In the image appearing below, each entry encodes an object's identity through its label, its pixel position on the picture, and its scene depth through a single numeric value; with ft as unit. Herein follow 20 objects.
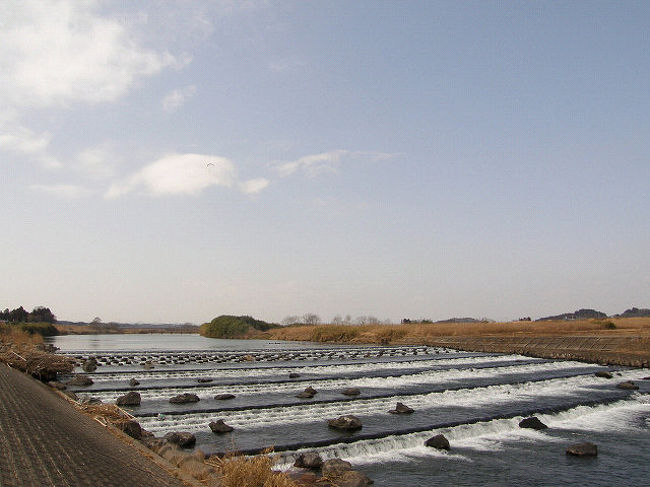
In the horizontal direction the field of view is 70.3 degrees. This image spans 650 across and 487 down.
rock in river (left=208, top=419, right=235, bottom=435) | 59.88
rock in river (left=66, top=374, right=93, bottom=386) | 97.81
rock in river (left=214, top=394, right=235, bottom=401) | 83.61
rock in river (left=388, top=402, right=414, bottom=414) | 72.33
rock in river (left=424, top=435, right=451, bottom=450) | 55.26
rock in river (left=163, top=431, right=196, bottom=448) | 52.21
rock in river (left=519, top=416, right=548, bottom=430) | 66.59
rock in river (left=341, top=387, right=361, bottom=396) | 88.28
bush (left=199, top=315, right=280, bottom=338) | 415.44
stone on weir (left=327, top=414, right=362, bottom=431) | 61.26
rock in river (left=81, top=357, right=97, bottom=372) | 124.35
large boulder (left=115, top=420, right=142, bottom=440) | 48.57
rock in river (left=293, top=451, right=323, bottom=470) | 45.74
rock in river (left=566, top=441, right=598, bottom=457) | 54.29
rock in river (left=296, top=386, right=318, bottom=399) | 85.81
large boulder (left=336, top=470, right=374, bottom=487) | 40.22
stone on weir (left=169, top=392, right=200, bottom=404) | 80.07
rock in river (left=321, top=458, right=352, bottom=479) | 42.32
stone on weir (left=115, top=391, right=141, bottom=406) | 77.66
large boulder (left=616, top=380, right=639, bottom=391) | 99.91
